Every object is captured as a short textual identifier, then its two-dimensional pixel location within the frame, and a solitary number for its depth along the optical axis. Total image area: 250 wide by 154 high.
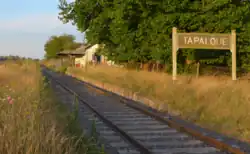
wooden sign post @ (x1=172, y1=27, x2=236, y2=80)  18.23
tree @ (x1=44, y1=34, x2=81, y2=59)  121.81
